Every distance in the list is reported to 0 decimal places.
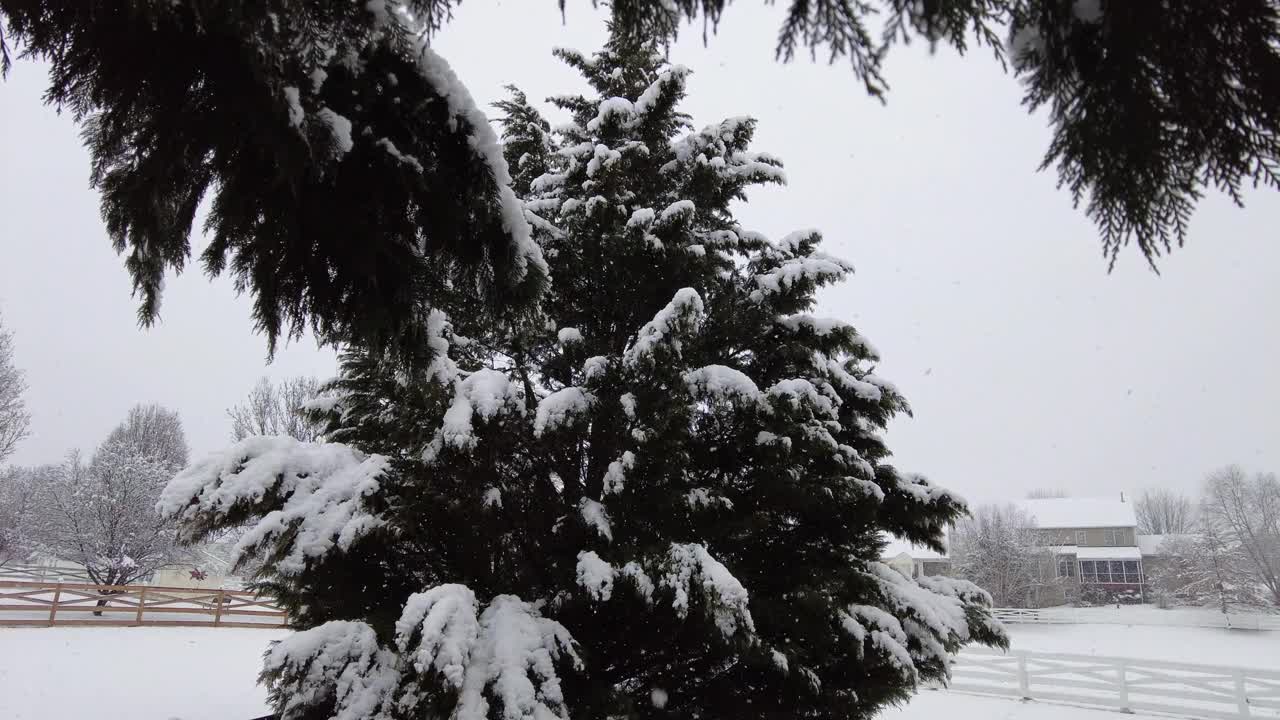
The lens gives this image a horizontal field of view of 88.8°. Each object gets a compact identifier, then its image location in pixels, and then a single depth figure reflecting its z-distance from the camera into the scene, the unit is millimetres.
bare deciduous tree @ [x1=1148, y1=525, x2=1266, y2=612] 36312
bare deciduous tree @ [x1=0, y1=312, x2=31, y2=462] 17891
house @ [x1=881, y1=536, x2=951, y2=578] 45781
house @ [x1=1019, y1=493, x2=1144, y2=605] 46094
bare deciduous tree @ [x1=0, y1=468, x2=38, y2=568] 28141
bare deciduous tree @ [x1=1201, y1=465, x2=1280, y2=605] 37375
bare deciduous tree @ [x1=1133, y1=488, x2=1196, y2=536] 68500
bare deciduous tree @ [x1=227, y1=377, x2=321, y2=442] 23109
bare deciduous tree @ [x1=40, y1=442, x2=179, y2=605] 22734
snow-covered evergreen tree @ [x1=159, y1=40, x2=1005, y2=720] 4074
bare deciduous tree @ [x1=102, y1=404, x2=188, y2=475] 29375
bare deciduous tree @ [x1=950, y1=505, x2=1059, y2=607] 34969
